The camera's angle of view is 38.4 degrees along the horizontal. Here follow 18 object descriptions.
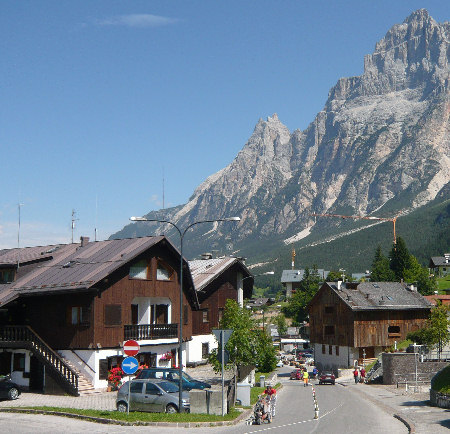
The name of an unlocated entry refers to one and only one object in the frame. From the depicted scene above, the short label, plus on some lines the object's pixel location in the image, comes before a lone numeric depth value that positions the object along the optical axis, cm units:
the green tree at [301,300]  15438
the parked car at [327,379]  6356
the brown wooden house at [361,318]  7956
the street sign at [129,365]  2719
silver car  3164
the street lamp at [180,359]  3063
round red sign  2788
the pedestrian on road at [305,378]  5959
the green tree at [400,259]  15512
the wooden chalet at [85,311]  4312
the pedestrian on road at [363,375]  6258
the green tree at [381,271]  15726
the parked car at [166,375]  3719
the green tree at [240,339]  4778
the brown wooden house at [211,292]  6397
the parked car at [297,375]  7131
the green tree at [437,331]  6356
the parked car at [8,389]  3759
